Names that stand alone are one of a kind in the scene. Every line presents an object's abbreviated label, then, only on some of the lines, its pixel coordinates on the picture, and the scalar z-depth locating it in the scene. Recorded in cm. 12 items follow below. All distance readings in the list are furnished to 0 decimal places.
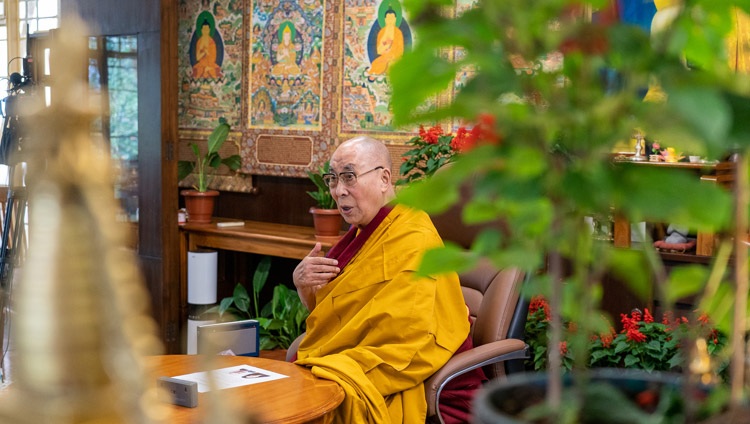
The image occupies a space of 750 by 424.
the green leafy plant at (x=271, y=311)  526
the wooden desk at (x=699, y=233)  390
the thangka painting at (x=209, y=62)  606
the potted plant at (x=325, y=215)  511
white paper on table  267
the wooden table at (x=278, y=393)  236
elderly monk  288
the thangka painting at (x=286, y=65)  565
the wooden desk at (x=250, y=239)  511
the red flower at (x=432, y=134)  425
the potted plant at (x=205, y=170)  574
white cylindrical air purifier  550
